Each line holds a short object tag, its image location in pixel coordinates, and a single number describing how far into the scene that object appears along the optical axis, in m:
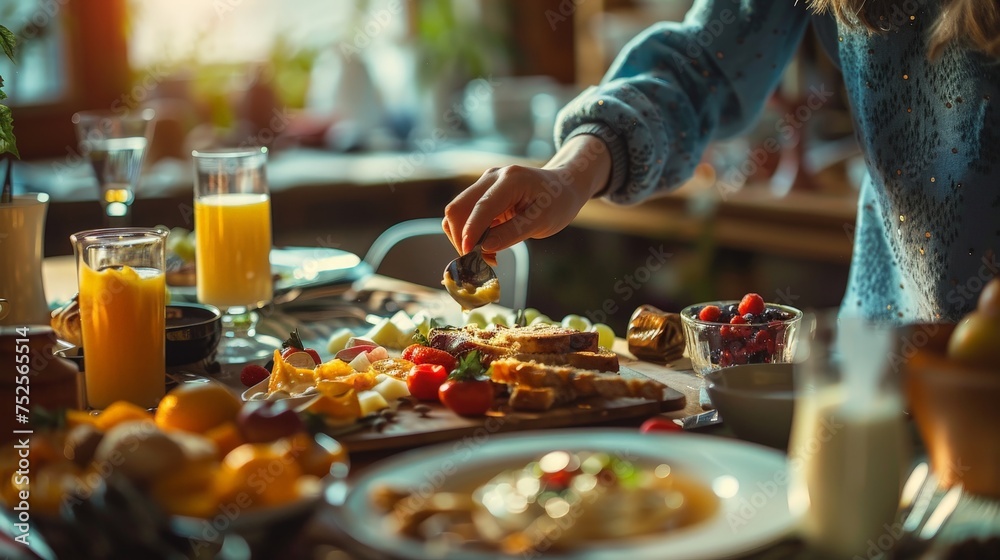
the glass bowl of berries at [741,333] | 1.38
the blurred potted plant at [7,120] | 1.35
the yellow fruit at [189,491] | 0.83
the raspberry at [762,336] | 1.38
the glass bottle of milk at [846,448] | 0.81
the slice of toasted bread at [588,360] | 1.41
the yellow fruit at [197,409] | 1.04
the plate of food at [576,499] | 0.78
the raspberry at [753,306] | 1.44
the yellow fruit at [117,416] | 1.02
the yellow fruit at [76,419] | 1.02
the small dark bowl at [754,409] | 1.09
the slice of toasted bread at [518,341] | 1.42
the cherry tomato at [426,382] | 1.29
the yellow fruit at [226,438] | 0.97
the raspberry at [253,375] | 1.43
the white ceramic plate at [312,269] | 2.09
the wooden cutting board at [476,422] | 1.17
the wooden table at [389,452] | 0.89
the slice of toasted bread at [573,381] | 1.27
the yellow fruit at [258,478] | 0.84
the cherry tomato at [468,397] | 1.23
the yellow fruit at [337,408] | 1.16
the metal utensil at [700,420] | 1.22
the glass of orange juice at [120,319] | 1.36
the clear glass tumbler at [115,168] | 2.06
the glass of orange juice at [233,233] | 1.93
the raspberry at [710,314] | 1.44
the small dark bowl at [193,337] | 1.52
